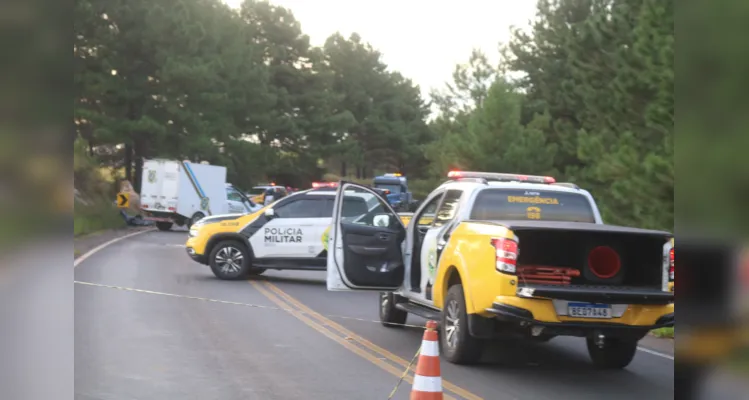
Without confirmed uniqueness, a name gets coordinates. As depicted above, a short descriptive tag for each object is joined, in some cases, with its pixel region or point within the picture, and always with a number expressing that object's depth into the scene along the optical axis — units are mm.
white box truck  62937
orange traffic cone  11125
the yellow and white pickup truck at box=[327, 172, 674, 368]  13992
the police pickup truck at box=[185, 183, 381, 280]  30906
